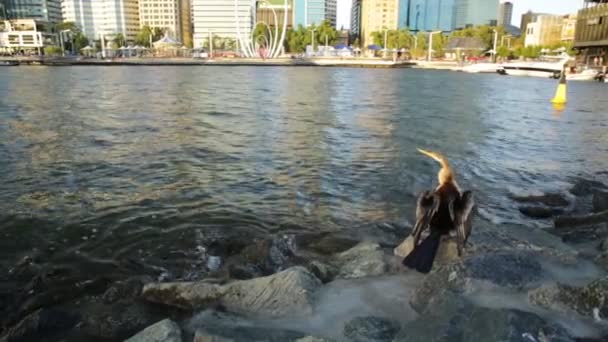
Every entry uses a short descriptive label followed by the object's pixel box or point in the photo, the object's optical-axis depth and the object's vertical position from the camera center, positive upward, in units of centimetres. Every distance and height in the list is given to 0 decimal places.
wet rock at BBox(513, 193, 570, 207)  1348 -404
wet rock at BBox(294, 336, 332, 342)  557 -312
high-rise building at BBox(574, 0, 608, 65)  9178 +215
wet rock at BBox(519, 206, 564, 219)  1248 -399
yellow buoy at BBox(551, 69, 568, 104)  4435 -430
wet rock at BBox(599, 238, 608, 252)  908 -348
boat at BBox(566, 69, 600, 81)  8456 -513
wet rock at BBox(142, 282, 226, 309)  727 -355
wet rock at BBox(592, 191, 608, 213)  1241 -374
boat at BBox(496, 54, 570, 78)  9762 -521
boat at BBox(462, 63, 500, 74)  12382 -605
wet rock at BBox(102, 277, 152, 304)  794 -381
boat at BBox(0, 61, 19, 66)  13950 -690
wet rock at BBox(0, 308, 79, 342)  690 -383
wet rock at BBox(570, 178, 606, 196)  1463 -403
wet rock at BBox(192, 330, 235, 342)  570 -320
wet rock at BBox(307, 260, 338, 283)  813 -360
